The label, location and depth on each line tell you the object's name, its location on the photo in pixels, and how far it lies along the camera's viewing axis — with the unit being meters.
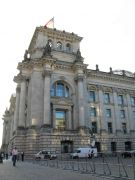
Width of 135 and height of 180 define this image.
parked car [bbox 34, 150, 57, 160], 39.74
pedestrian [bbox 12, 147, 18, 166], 25.12
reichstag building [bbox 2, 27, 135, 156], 46.75
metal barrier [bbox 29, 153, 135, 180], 12.45
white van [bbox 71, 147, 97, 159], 40.12
